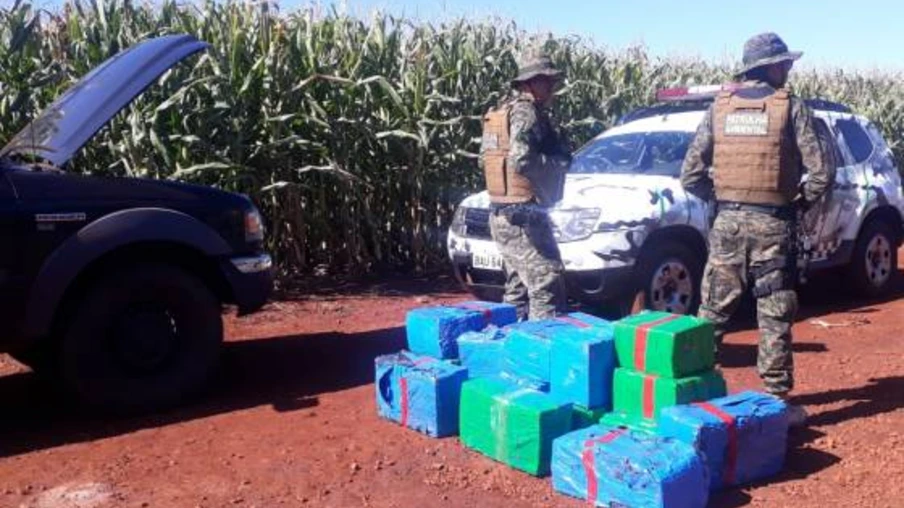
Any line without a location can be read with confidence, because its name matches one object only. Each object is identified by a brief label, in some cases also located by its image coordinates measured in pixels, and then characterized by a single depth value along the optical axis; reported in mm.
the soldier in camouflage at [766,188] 5133
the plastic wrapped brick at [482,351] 5188
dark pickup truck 5230
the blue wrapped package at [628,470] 4000
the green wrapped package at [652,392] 4601
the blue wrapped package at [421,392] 5102
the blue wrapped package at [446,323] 5551
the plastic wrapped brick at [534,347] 4938
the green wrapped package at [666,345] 4646
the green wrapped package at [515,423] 4551
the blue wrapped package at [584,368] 4758
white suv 6961
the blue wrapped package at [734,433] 4316
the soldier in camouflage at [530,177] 5762
